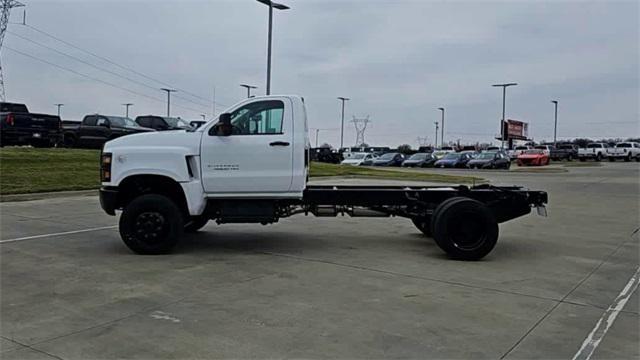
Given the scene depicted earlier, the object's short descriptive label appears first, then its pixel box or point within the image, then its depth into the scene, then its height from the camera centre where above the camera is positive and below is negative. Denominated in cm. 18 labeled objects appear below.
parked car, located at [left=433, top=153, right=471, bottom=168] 5072 -15
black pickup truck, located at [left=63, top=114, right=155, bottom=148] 2725 +91
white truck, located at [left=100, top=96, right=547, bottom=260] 799 -41
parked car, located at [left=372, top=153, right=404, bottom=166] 5409 -31
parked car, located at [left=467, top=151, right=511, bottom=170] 4634 -9
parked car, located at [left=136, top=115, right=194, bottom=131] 2830 +137
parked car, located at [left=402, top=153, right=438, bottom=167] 5291 -26
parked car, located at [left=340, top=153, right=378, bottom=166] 5322 -30
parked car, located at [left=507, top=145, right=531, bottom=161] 6554 +79
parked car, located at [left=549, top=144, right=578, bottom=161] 6504 +95
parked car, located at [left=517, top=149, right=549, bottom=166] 5034 +33
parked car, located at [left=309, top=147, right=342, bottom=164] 4946 -6
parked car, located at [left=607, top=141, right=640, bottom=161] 6253 +137
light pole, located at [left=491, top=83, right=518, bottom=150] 6380 +565
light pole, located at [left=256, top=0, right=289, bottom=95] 2308 +521
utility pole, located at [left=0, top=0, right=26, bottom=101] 5300 +1226
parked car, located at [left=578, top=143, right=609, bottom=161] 6378 +124
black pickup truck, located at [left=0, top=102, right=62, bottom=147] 2423 +69
